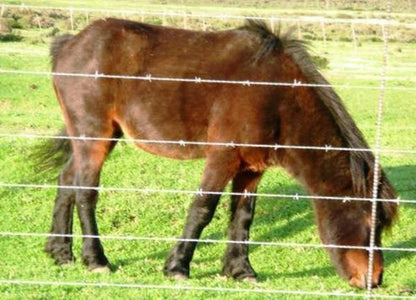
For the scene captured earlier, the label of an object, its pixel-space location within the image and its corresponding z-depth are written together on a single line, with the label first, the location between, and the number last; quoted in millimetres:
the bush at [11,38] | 68594
